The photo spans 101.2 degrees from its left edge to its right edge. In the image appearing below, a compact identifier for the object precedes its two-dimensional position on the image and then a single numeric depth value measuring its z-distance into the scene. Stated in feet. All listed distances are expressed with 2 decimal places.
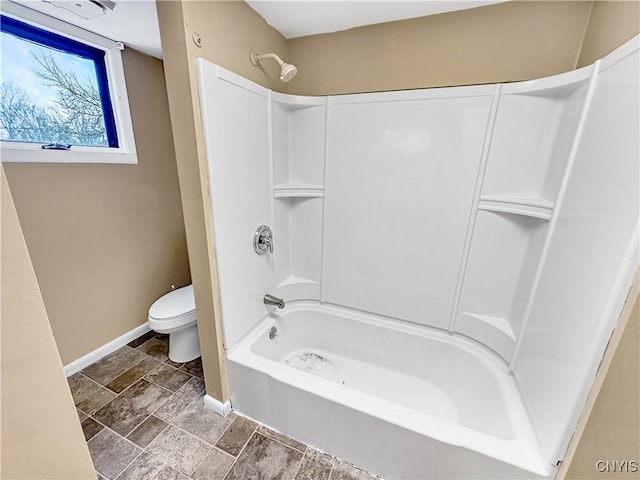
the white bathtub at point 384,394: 3.49
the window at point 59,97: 4.55
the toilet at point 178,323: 5.74
